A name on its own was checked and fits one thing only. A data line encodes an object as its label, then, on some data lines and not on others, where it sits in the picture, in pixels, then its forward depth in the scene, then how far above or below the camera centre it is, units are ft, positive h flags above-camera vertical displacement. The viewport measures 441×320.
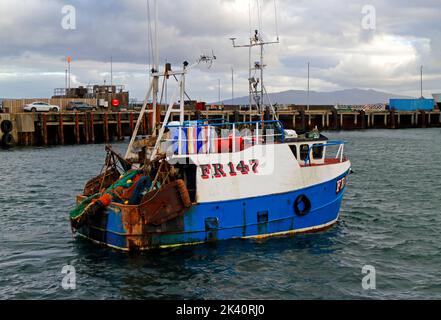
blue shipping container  342.23 +7.13
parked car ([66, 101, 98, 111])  222.48 +7.66
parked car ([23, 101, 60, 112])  206.08 +7.11
